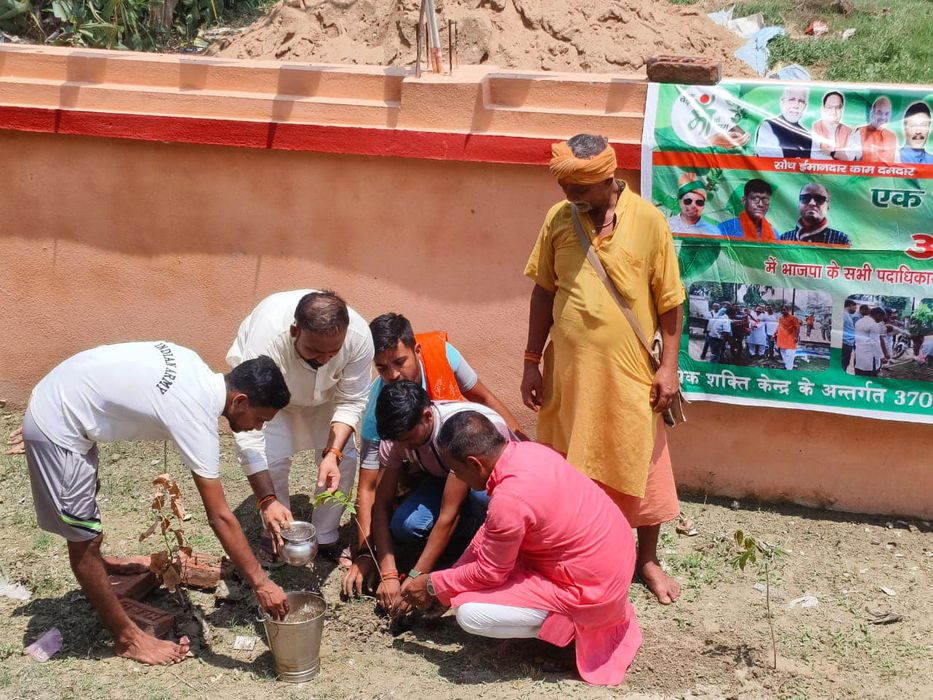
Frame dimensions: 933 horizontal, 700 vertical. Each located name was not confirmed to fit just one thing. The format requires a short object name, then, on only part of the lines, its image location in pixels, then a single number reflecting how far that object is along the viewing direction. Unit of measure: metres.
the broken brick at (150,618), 4.28
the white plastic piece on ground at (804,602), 4.60
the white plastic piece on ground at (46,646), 4.22
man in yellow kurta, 4.23
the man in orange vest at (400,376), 4.46
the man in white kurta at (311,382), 4.26
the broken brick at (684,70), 4.95
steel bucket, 3.94
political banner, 4.80
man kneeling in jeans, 4.13
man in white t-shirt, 3.73
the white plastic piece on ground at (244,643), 4.33
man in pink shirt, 3.79
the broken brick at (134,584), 4.45
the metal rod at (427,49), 5.51
